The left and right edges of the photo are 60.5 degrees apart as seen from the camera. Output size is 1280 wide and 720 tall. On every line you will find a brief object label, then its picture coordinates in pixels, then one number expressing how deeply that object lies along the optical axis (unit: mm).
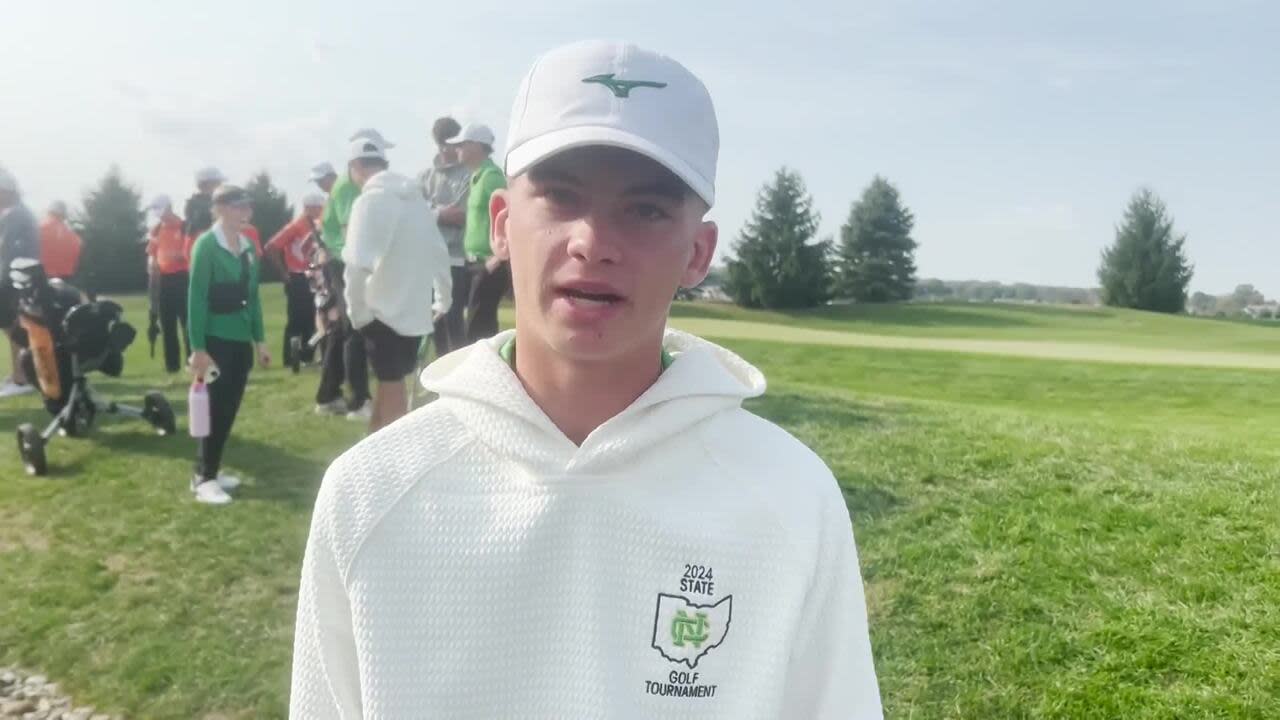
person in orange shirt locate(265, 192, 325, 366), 12211
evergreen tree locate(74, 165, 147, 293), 47719
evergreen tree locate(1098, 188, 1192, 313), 54250
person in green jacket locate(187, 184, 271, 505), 6680
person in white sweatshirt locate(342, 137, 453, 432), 6863
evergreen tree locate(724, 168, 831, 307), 49219
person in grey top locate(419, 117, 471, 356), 8953
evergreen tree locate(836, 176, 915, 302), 58438
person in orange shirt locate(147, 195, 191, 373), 12422
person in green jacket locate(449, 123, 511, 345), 7871
